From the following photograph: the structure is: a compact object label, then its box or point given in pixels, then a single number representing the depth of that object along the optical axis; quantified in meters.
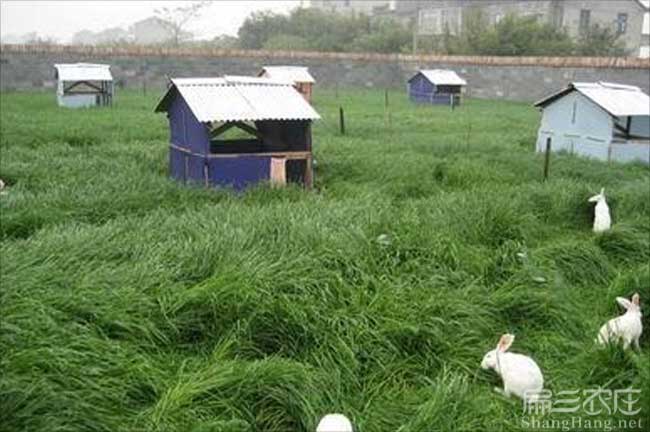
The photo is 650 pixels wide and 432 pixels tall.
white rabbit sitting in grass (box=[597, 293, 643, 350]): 4.45
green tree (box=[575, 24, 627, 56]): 29.94
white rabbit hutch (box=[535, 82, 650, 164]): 10.44
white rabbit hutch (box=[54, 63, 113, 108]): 17.34
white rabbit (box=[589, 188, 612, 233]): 6.81
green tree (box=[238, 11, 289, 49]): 41.78
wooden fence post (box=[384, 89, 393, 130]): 14.16
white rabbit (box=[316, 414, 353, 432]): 3.26
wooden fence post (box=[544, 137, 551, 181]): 8.85
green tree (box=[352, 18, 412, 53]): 35.97
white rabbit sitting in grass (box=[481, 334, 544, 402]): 3.95
